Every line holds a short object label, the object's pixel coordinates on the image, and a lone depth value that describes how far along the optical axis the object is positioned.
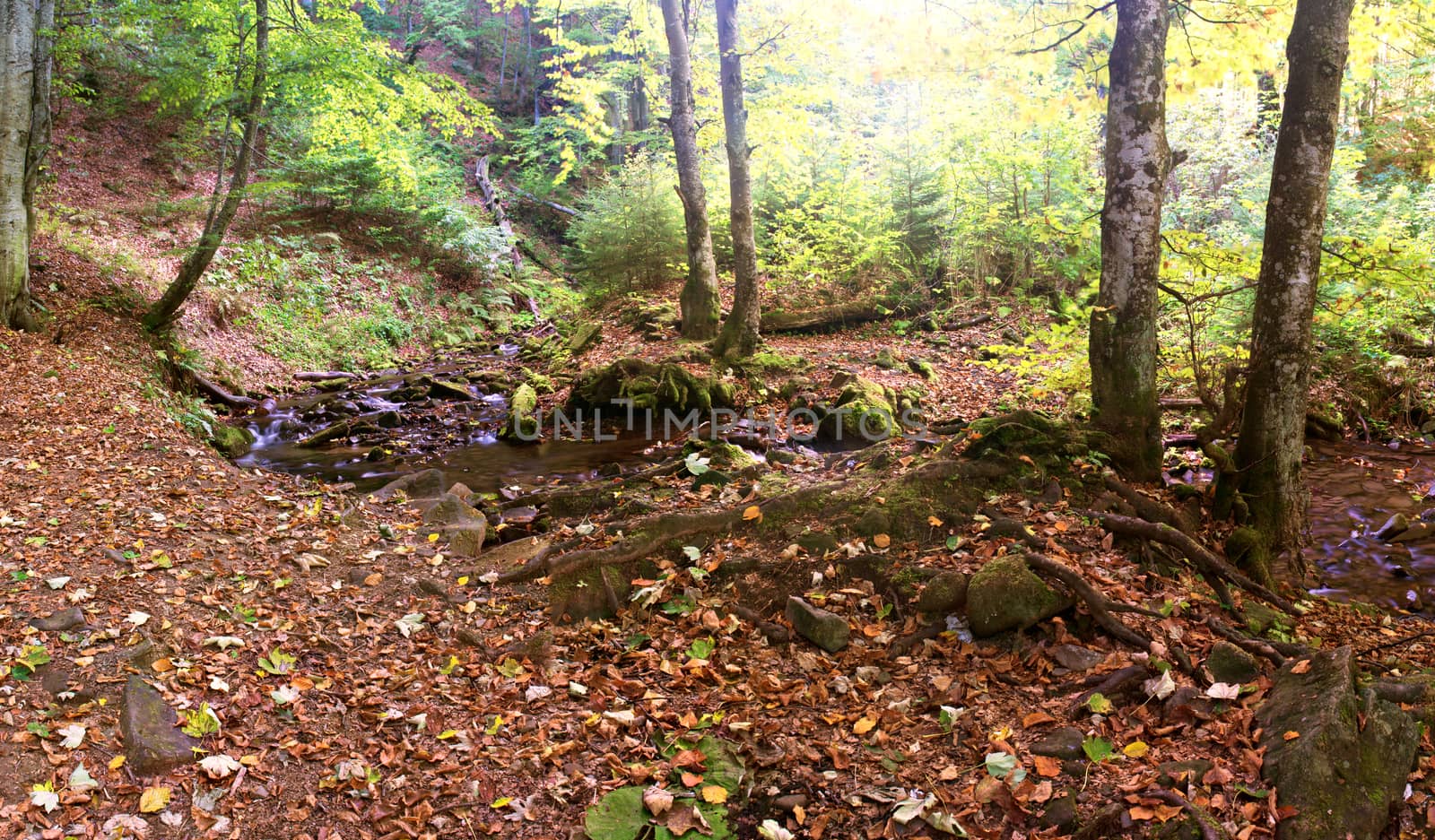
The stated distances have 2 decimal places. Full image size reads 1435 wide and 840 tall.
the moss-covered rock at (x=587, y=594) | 5.00
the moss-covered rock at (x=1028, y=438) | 5.29
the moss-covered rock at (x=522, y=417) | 10.67
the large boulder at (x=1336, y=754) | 2.54
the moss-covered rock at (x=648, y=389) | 10.45
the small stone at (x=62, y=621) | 4.02
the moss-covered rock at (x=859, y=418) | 9.15
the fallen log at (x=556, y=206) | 25.89
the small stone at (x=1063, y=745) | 3.10
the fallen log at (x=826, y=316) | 14.48
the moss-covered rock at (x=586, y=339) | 14.39
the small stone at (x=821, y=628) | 4.22
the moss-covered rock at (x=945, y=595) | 4.24
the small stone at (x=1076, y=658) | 3.64
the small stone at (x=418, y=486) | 7.66
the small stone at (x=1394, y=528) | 5.85
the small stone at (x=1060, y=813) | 2.81
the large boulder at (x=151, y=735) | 3.25
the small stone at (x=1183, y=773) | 2.80
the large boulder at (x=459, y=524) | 6.21
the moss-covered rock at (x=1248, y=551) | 4.66
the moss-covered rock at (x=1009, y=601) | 3.94
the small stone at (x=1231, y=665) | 3.33
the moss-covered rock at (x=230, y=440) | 9.64
